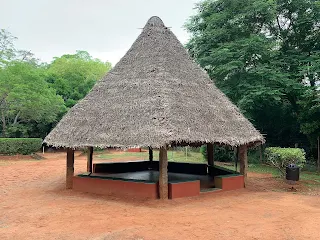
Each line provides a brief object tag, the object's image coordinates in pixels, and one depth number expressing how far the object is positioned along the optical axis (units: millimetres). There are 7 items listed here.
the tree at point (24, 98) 24297
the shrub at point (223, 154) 22312
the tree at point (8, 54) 26506
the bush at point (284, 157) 12922
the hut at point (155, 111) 10047
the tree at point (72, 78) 34281
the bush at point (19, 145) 24094
